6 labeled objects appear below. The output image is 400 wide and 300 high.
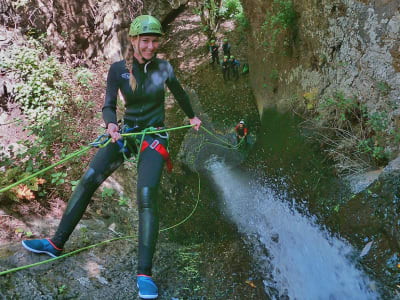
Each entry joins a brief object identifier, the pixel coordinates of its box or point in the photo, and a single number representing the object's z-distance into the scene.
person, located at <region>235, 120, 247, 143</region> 6.34
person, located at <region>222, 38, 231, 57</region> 9.58
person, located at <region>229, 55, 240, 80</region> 9.25
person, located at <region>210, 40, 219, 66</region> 10.01
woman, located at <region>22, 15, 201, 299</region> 2.60
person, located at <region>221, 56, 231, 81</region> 9.30
